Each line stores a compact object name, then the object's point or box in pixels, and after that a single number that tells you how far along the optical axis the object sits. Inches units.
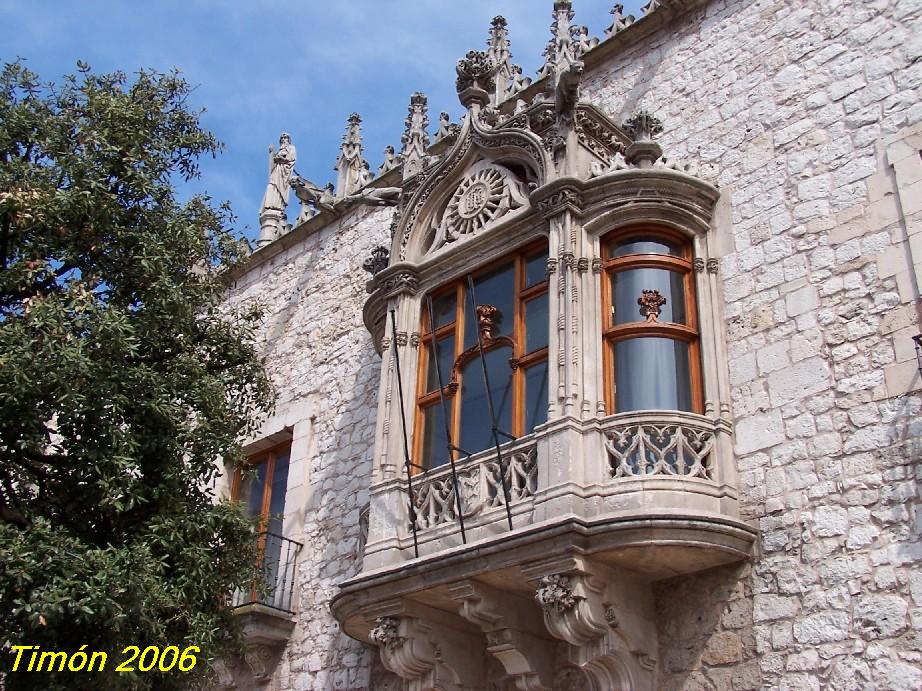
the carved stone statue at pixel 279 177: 681.6
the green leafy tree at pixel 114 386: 298.8
